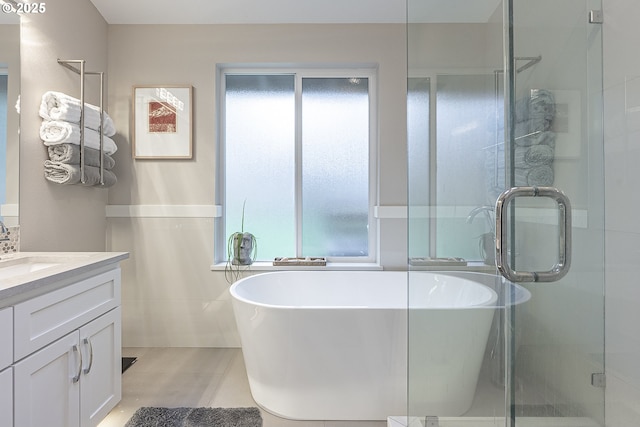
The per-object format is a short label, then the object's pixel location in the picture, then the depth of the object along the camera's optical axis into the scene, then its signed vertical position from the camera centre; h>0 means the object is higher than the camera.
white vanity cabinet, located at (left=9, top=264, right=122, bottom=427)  1.18 -0.54
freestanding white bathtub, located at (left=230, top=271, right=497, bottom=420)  1.76 -0.71
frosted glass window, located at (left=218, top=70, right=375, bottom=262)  2.91 +0.41
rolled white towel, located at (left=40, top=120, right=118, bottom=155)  2.01 +0.46
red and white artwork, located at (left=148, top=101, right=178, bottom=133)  2.73 +0.73
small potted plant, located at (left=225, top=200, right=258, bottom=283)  2.71 -0.29
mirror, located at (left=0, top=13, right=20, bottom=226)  1.80 +0.49
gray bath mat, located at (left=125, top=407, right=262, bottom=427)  1.76 -1.02
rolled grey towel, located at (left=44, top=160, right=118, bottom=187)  2.05 +0.24
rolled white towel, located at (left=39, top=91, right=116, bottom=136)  2.02 +0.61
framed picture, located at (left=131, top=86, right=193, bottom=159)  2.72 +0.69
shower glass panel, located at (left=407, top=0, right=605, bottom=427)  0.94 +0.02
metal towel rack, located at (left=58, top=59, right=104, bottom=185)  2.12 +0.62
